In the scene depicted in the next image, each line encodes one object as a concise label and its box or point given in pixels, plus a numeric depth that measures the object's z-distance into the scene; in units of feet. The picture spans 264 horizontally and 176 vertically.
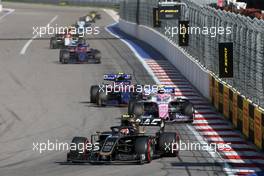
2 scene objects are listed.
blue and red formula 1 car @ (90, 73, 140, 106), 100.94
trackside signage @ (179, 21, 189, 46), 133.49
